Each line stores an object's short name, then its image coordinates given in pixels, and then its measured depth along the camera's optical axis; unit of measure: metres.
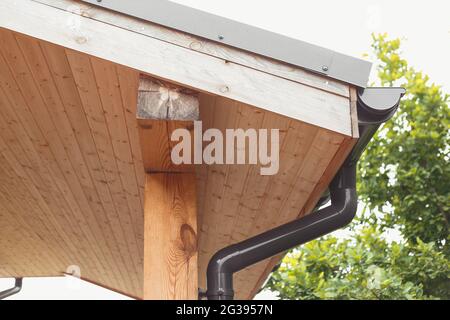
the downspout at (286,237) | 2.65
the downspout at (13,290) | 5.74
